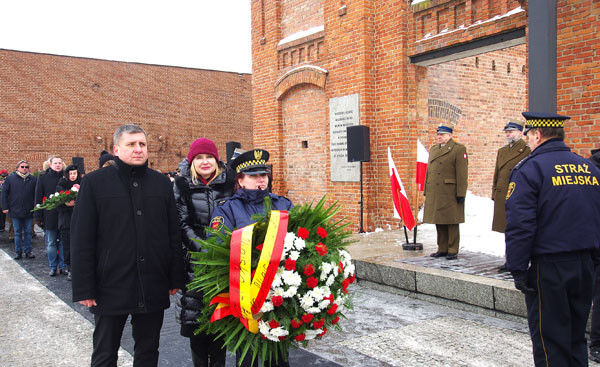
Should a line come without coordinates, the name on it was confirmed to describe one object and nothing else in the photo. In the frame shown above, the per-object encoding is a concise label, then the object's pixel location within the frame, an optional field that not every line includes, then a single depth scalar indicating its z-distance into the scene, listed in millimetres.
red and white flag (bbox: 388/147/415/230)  8062
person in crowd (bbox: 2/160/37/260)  10633
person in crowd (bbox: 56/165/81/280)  8453
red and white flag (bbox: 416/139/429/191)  8023
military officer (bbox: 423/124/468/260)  7211
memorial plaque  10812
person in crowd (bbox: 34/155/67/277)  8680
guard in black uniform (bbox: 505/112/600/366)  3262
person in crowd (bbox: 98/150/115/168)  7288
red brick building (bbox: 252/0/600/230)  7195
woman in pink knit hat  3572
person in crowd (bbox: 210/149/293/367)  3229
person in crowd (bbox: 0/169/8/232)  15301
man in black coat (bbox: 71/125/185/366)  3156
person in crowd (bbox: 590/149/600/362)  4254
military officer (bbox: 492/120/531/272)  6520
